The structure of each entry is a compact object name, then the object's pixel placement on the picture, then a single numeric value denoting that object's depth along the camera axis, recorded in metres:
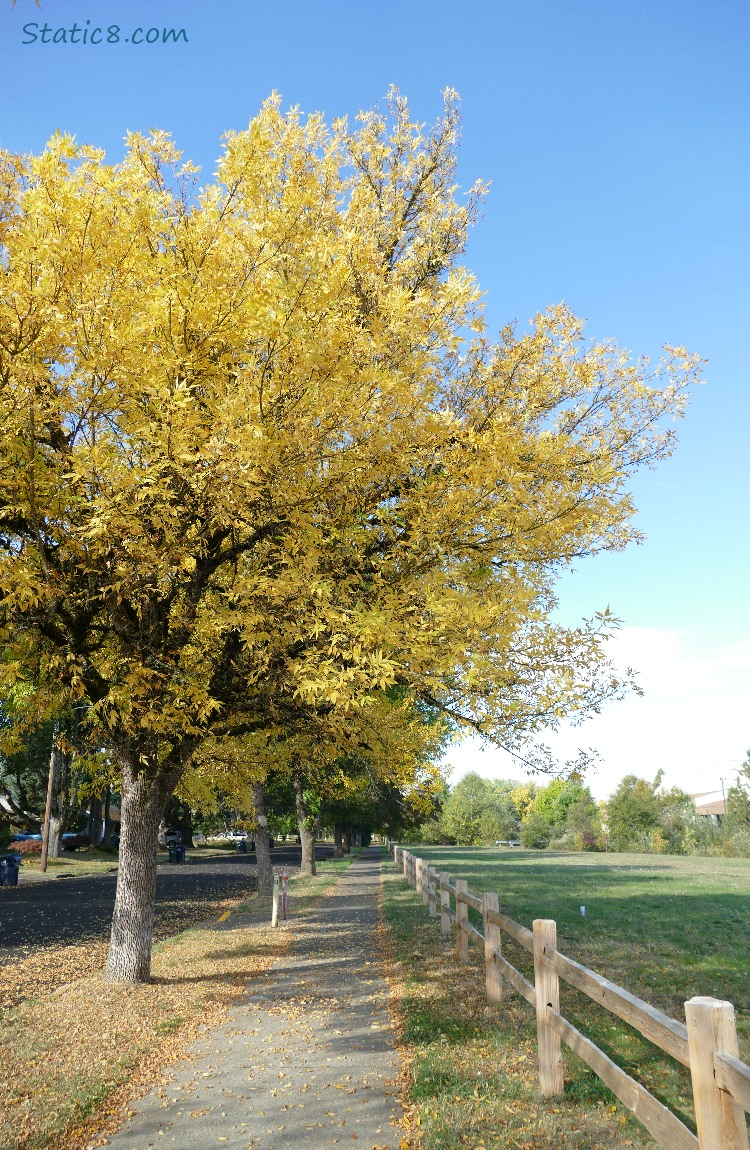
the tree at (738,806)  65.76
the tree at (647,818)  63.88
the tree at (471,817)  81.38
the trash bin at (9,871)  28.20
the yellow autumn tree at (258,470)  6.96
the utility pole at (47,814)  33.03
